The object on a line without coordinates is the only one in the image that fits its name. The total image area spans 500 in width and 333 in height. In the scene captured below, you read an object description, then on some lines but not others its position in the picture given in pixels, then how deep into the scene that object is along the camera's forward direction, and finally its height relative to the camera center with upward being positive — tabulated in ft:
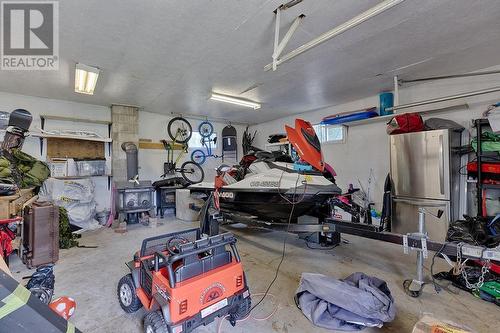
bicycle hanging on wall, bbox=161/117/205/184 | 20.78 +1.63
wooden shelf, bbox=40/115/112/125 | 16.04 +3.59
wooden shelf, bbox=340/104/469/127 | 12.05 +3.07
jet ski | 8.86 -0.71
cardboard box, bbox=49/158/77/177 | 14.52 +0.10
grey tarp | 5.59 -3.46
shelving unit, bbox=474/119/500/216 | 10.15 -0.15
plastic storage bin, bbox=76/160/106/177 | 15.58 +0.04
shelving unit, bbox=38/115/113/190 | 15.28 +2.15
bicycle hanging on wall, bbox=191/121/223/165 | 23.16 +2.57
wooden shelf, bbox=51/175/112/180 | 14.83 -0.56
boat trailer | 6.23 -2.35
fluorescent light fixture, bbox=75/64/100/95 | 11.00 +4.70
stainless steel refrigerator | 11.35 -0.62
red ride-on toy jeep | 4.64 -2.61
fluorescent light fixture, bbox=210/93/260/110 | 15.81 +4.84
